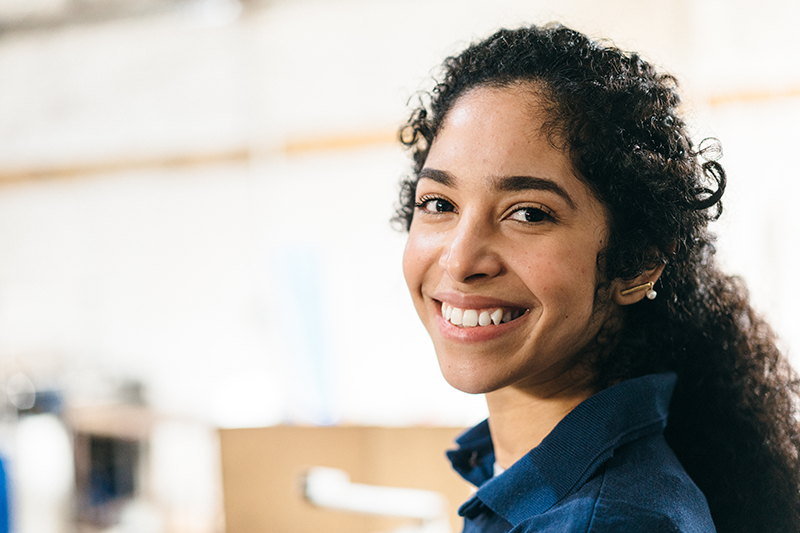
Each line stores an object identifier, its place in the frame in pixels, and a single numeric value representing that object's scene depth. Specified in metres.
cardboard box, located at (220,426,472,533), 2.29
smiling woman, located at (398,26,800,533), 0.85
